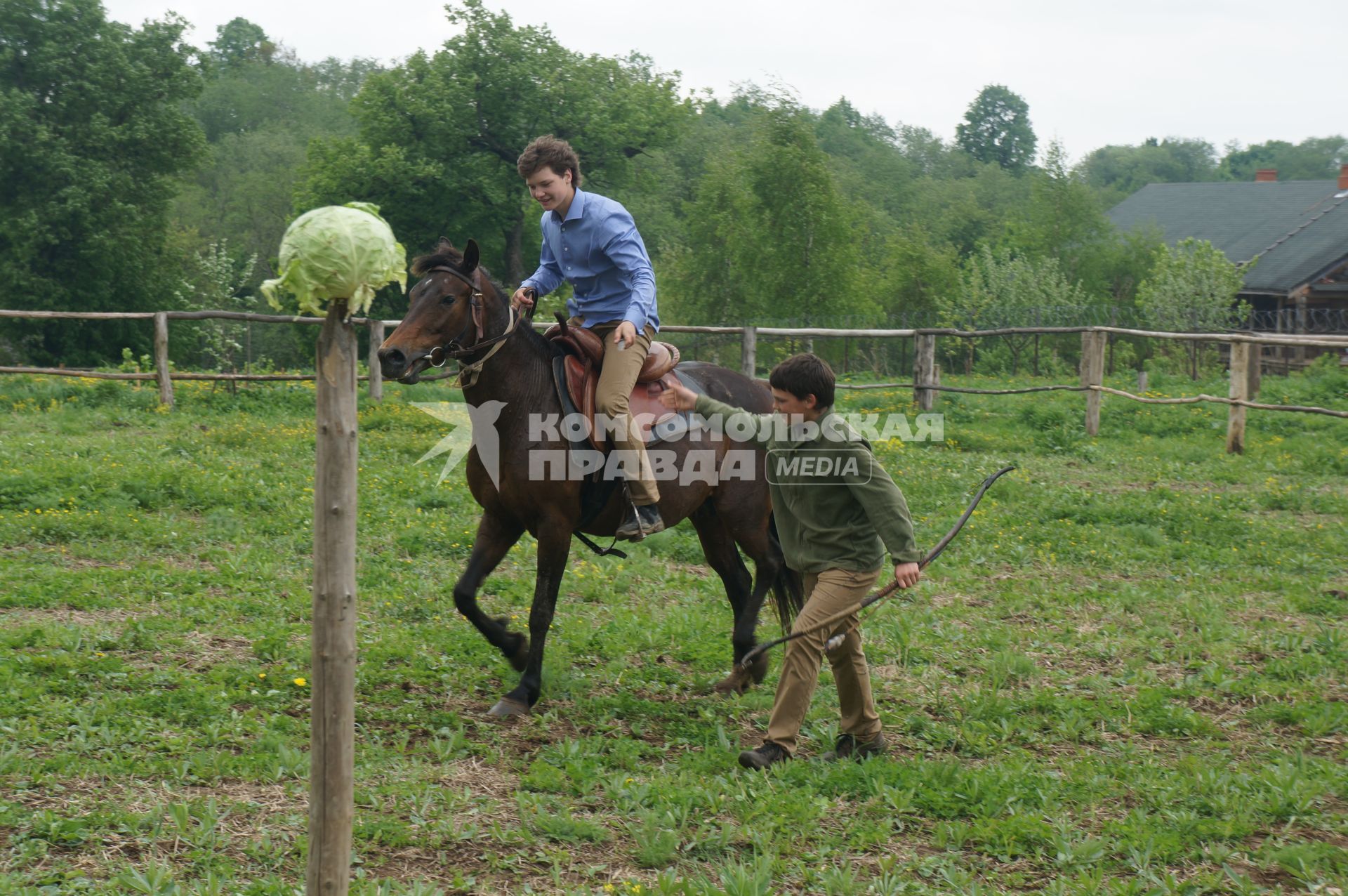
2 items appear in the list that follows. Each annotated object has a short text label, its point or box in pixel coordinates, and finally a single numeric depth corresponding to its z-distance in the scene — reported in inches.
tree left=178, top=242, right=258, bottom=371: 975.0
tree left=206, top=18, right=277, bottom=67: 2992.1
